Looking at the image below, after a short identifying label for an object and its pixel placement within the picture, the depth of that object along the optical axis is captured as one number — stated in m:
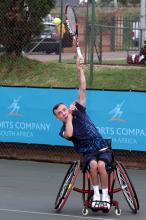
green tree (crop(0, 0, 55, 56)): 17.64
